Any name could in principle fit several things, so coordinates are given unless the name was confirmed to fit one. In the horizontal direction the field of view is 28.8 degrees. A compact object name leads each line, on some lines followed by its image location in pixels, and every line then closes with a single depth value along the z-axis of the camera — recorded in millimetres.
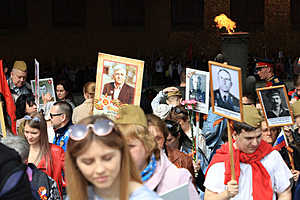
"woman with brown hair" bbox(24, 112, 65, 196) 4859
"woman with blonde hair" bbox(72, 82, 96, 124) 6841
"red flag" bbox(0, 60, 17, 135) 5912
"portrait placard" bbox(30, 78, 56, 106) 7391
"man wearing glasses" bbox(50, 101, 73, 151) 6047
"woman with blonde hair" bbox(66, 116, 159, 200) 2547
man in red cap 8117
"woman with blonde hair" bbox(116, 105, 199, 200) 3178
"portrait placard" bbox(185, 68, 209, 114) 6426
